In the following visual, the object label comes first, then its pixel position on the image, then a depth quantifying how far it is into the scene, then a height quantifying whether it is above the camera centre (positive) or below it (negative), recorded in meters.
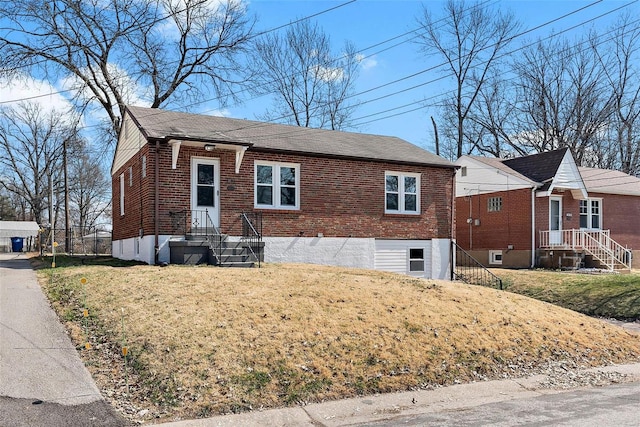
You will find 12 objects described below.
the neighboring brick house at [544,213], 26.02 +0.56
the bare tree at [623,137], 41.91 +6.80
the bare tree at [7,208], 67.19 +1.78
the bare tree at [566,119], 40.72 +8.05
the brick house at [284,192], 15.56 +1.02
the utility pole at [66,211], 31.21 +0.70
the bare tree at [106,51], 27.03 +9.49
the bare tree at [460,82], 38.44 +10.61
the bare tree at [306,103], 37.95 +8.50
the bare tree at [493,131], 42.62 +7.46
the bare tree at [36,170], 53.06 +5.29
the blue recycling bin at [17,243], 39.67 -1.56
